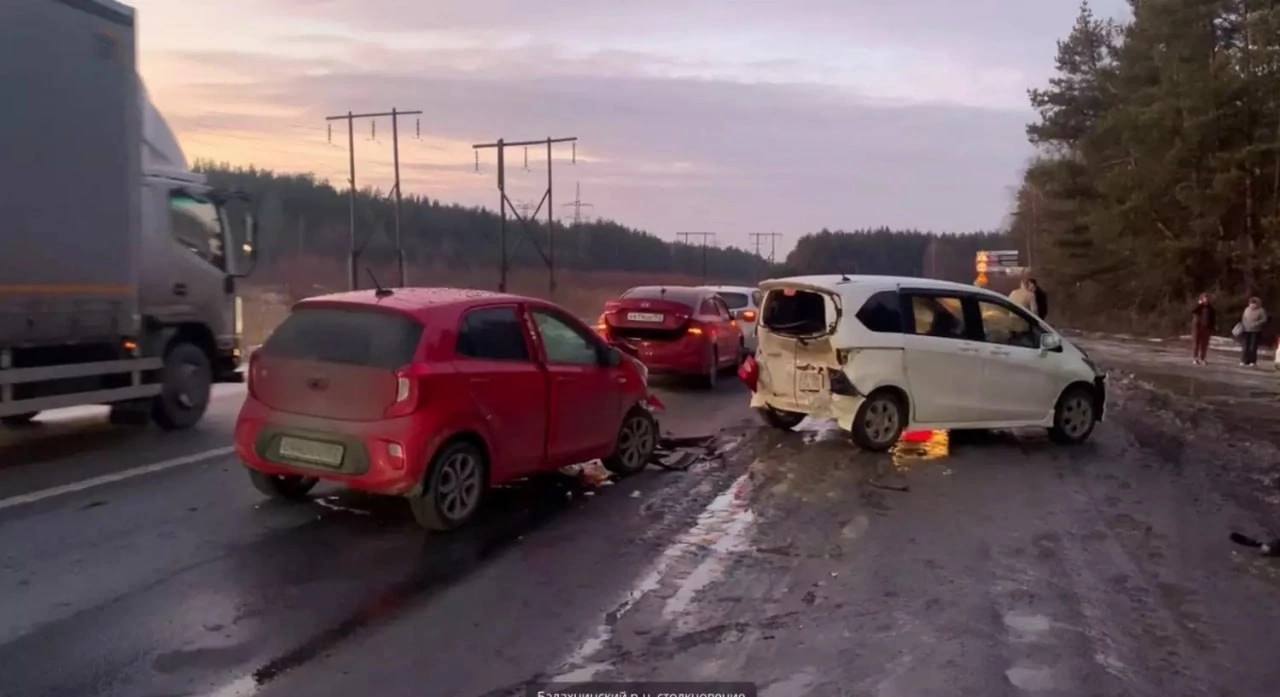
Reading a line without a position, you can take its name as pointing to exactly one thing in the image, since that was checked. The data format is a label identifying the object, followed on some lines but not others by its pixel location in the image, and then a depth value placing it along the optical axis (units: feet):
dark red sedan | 55.93
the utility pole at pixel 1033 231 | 236.02
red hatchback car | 24.08
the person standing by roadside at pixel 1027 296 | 74.02
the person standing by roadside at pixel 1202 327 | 84.48
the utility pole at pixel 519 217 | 159.22
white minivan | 37.24
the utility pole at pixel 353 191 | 146.30
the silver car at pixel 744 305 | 71.51
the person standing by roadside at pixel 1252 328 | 81.20
